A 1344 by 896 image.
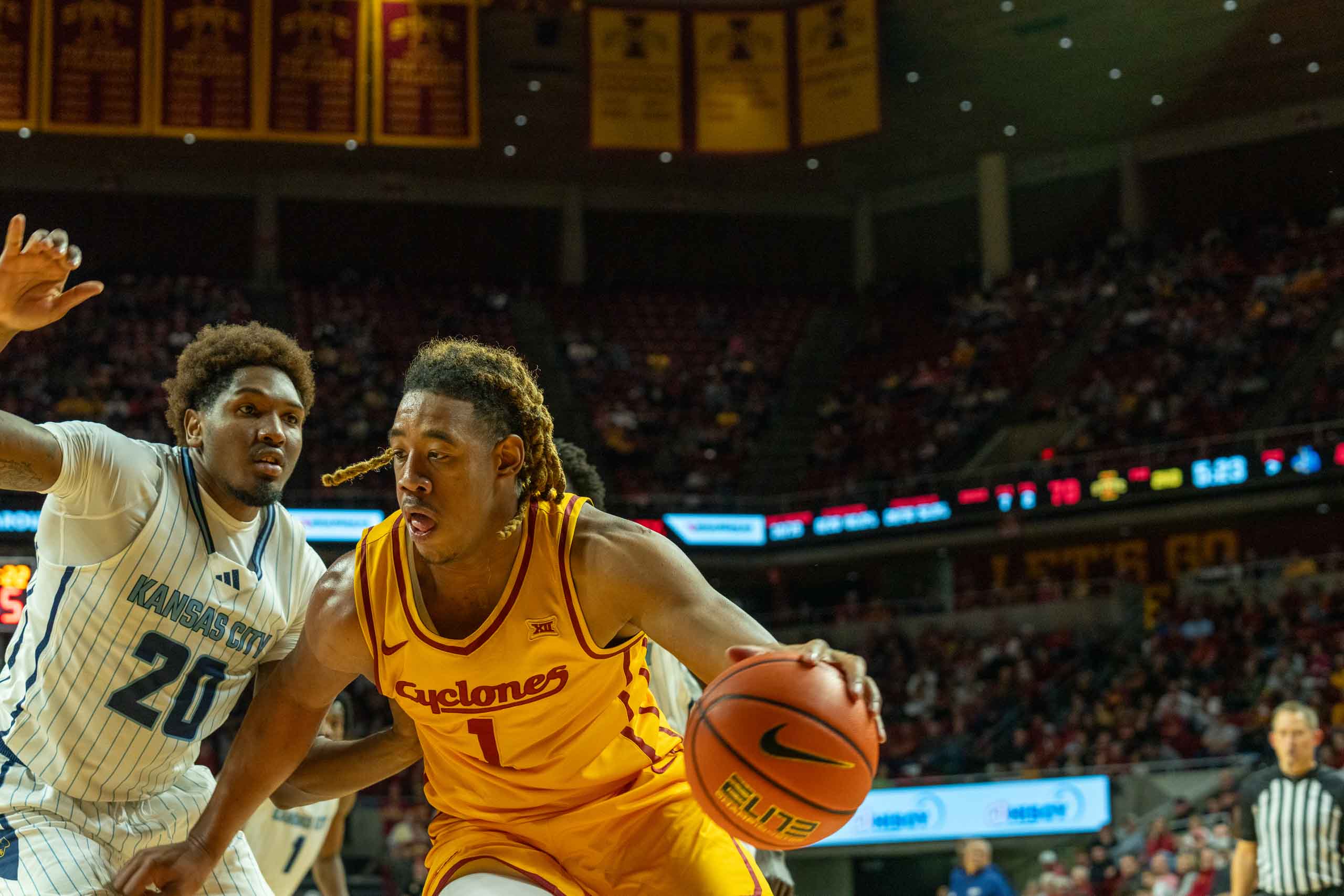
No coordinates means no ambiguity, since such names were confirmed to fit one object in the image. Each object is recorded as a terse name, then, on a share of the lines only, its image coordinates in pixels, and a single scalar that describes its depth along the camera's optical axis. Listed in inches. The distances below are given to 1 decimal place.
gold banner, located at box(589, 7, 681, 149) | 887.7
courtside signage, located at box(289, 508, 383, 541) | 872.3
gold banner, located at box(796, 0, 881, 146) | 884.0
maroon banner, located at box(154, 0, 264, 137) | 815.7
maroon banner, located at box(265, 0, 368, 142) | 828.0
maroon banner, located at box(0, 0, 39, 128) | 789.2
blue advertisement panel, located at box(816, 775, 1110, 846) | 630.5
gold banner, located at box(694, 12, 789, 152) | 901.2
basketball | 117.1
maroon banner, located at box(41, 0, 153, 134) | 806.5
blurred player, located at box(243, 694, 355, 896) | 279.1
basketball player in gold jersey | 136.1
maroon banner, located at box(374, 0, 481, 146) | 837.8
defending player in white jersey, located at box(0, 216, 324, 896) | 157.9
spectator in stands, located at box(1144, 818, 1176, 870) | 560.4
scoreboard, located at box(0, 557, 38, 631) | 695.1
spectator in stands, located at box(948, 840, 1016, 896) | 443.8
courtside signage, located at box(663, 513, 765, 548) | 971.9
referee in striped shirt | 291.3
